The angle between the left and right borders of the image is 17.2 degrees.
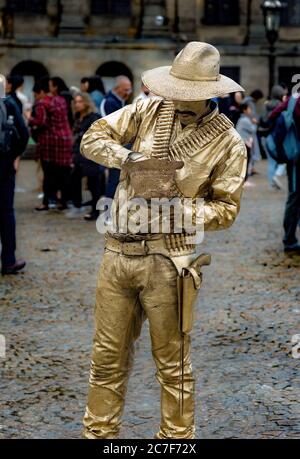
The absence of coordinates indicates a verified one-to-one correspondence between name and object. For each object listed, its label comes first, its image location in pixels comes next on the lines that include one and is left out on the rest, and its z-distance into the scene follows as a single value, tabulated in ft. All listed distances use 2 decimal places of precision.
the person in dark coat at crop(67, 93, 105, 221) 40.50
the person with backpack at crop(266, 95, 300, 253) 32.76
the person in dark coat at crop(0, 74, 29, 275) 28.84
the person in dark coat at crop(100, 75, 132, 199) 37.93
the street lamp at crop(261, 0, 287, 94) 81.41
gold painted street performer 14.38
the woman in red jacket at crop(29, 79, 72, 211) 43.21
